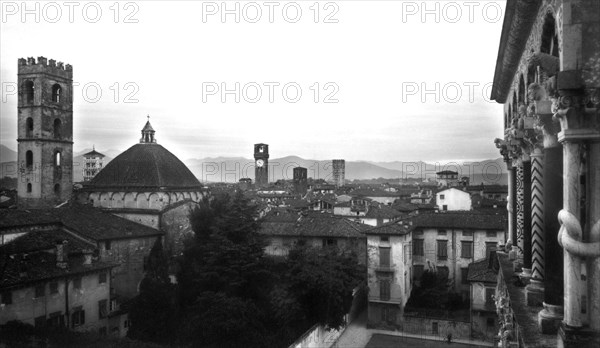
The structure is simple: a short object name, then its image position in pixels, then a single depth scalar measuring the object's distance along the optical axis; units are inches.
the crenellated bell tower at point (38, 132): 1552.7
